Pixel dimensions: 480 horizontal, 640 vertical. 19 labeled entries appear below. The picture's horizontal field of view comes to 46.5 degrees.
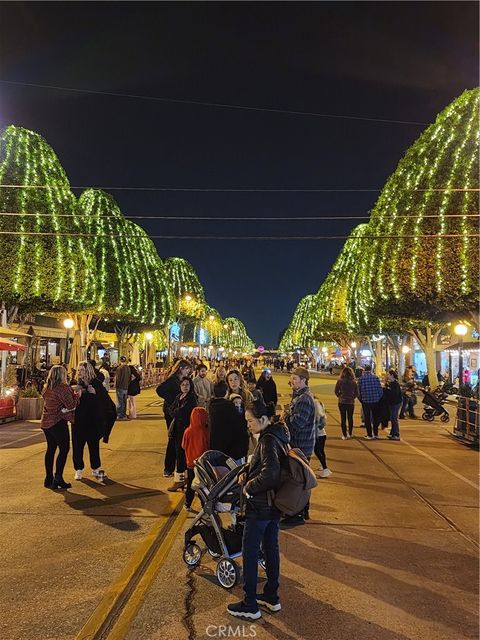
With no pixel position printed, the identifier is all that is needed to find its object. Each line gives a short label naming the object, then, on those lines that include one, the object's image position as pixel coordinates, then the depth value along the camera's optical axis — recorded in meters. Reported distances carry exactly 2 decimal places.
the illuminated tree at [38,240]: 24.59
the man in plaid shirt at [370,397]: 13.80
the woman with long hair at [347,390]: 13.45
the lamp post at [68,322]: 27.83
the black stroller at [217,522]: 4.91
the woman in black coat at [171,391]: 8.93
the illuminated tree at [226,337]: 150.25
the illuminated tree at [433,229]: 21.53
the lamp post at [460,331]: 23.91
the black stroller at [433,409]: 19.09
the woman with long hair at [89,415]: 8.47
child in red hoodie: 6.88
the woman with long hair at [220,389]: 7.03
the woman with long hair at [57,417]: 8.22
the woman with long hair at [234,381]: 8.74
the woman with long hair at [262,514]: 4.19
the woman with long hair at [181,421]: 8.29
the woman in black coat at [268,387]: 15.67
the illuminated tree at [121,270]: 36.78
